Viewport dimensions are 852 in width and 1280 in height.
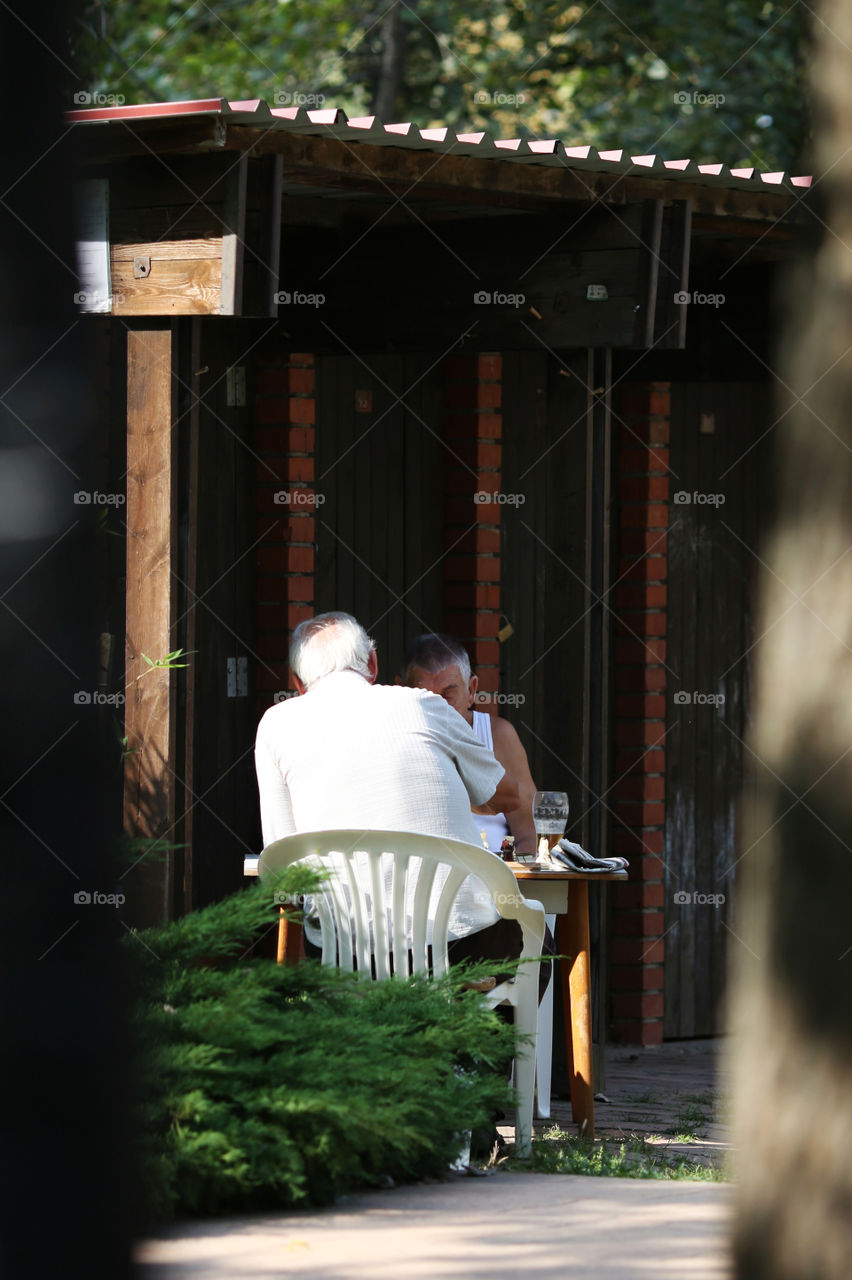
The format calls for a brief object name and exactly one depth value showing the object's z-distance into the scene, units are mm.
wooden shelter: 10602
